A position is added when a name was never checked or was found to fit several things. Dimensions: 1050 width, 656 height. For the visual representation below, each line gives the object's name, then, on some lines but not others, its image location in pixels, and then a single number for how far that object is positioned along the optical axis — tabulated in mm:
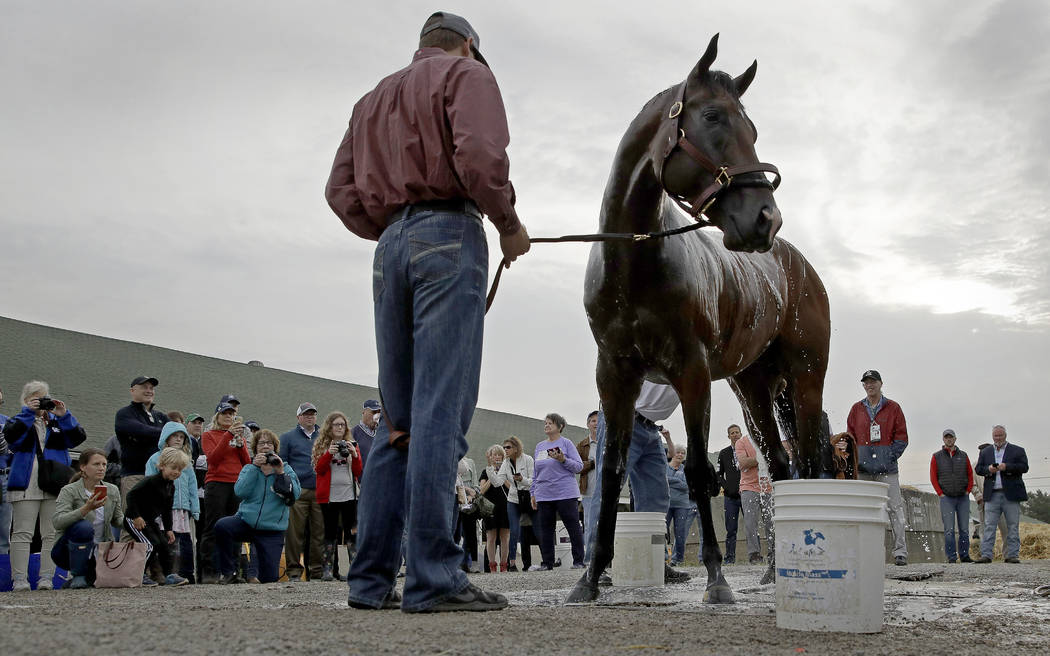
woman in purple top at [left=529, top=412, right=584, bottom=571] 12992
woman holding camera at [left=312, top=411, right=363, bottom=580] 11383
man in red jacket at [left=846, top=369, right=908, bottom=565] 13039
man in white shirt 8609
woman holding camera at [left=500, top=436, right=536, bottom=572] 14445
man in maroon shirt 3949
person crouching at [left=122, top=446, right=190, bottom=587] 10125
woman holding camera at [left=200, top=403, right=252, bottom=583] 11367
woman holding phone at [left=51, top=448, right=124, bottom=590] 9336
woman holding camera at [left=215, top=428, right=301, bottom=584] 10797
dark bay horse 5055
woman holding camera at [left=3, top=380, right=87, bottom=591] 9469
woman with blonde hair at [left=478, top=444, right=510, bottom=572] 14844
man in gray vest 15648
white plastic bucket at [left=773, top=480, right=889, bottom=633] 3766
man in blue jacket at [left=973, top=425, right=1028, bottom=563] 15180
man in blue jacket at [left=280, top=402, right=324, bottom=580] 11700
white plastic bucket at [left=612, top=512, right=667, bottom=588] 6301
